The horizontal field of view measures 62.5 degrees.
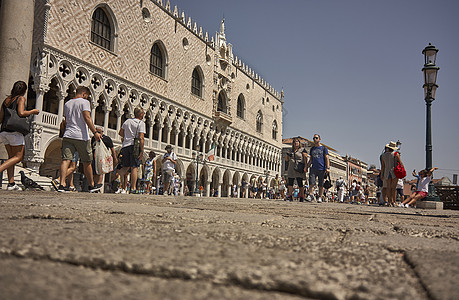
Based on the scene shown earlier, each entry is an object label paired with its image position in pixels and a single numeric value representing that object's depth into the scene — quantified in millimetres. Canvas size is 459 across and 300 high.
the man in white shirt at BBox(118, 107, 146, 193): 6812
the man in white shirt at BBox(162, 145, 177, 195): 10078
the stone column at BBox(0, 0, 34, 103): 7734
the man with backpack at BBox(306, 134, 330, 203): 8734
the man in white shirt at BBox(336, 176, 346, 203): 17659
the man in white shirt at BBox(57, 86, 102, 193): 5383
